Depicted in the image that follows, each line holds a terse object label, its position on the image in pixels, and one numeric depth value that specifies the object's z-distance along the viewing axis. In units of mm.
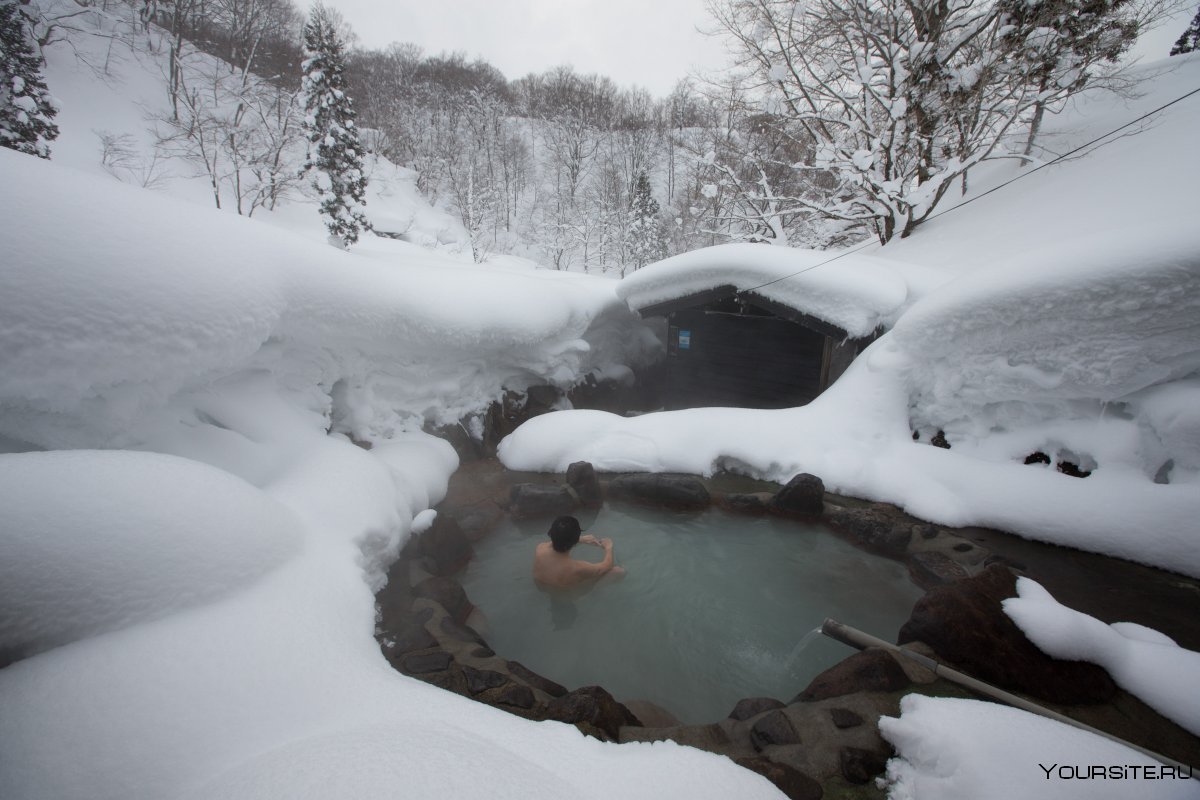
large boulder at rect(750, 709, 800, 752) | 2307
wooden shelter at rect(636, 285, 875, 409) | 7137
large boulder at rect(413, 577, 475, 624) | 3611
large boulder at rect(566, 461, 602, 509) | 5430
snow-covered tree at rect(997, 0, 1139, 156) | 7176
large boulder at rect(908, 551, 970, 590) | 3721
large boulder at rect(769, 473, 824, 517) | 4746
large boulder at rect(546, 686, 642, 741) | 2338
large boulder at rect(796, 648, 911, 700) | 2508
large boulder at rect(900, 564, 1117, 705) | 2455
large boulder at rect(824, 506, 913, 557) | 4176
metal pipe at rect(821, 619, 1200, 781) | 1922
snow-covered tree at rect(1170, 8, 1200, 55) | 14609
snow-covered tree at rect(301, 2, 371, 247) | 13023
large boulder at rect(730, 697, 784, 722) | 2680
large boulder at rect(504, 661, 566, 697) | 2758
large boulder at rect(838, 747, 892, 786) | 2062
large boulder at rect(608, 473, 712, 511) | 5199
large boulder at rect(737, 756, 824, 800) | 1989
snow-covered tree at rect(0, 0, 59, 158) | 9758
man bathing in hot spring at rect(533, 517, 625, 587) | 3978
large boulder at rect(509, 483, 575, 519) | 5242
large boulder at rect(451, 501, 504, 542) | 4886
